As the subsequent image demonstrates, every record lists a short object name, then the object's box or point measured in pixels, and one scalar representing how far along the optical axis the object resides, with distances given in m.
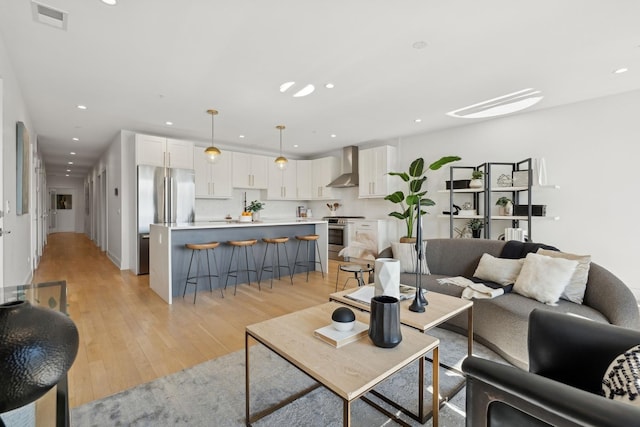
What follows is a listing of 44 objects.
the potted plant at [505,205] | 4.61
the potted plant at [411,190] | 4.14
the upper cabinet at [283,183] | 7.45
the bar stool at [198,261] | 3.80
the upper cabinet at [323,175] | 7.55
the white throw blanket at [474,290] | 2.53
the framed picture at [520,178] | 4.39
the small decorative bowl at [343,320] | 1.46
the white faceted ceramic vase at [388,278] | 1.83
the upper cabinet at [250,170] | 6.84
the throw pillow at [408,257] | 3.43
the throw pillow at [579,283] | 2.38
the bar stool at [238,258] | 4.25
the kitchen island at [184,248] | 3.79
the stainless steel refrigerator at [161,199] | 5.24
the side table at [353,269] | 3.49
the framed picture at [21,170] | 3.25
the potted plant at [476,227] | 4.99
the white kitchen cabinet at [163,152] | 5.35
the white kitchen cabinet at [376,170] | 6.28
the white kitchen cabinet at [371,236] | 6.19
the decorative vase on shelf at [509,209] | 4.59
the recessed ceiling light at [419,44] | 2.65
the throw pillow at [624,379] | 0.94
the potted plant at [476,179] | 4.82
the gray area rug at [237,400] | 1.66
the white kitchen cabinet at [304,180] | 7.90
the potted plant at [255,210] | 5.54
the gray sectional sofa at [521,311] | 2.10
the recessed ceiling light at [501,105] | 3.94
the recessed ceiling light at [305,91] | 3.67
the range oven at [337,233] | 6.87
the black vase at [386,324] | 1.34
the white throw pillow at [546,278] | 2.36
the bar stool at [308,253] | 5.05
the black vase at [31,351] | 0.48
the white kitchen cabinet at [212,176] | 6.22
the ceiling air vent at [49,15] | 2.22
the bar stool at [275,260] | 4.85
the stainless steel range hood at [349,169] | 6.92
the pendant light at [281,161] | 5.33
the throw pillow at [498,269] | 2.80
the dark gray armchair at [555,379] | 0.81
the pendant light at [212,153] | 4.75
